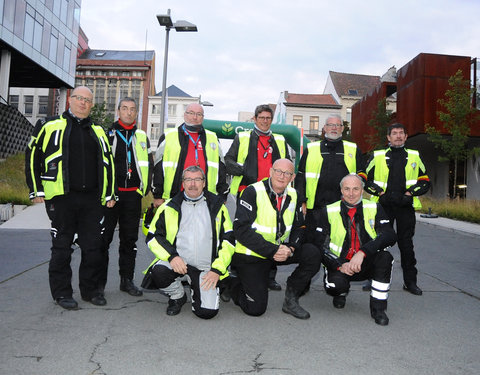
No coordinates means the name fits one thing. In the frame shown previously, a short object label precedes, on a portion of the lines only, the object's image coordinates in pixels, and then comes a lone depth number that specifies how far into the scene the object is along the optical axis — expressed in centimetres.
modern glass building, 2250
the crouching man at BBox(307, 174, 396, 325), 402
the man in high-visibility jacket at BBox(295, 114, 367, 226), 484
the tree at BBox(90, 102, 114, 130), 3318
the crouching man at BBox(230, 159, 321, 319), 398
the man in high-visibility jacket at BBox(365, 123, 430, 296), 499
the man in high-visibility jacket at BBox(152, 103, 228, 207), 472
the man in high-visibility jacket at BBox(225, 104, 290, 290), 506
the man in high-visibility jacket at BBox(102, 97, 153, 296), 459
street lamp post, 1375
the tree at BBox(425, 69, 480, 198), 1897
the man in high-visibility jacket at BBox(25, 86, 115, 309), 397
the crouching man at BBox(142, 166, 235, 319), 386
